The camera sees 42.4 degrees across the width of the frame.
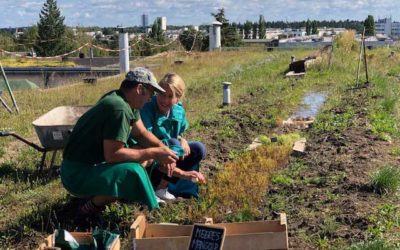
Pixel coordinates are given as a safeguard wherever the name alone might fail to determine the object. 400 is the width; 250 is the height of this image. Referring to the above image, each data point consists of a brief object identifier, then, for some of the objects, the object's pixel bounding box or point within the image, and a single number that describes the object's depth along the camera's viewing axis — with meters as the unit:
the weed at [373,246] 3.64
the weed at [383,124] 7.83
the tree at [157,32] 56.74
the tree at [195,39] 38.22
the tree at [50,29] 55.06
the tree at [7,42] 44.82
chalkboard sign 3.07
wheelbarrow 5.66
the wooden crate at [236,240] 3.45
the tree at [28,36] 53.39
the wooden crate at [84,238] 3.51
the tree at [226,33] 49.81
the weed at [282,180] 5.56
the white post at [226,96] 11.58
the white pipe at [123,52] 22.11
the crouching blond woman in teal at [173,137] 4.80
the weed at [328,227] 4.22
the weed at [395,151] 6.77
